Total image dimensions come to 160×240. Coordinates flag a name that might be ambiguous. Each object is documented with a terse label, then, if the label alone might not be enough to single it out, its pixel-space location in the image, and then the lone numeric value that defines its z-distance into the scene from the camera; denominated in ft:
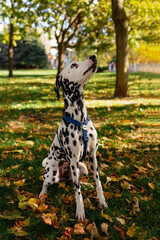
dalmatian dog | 7.51
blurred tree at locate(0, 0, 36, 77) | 39.49
